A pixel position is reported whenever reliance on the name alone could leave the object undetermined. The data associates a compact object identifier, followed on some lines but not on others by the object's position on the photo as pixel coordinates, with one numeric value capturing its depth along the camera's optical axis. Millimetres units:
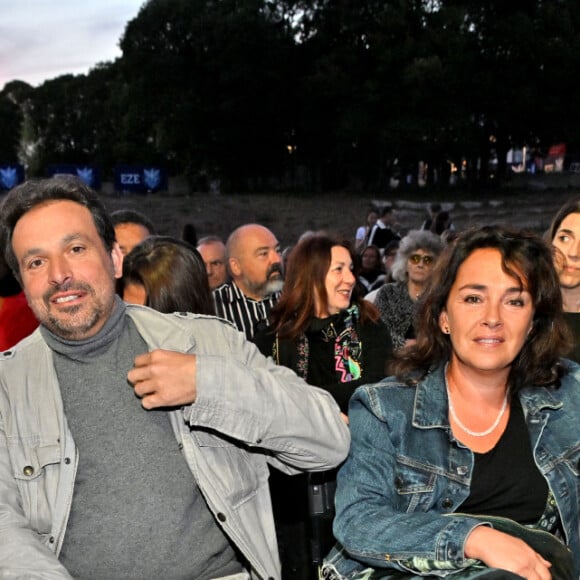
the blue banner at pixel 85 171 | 32625
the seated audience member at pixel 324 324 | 4176
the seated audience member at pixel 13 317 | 3871
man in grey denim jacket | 2139
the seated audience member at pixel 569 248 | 3527
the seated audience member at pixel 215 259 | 6641
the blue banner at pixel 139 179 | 36281
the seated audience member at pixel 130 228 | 4656
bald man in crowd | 5621
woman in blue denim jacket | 2211
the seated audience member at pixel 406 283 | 5645
